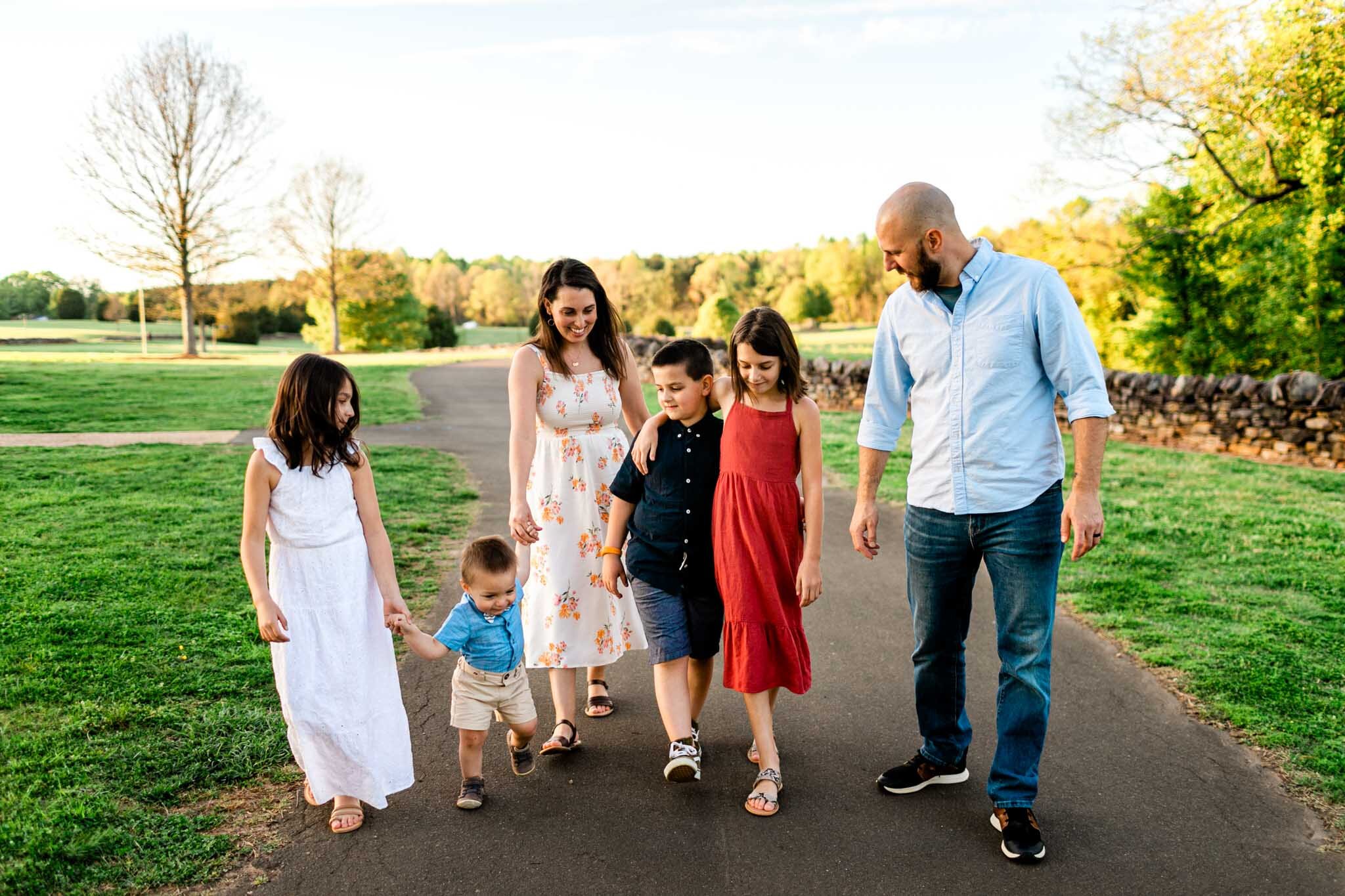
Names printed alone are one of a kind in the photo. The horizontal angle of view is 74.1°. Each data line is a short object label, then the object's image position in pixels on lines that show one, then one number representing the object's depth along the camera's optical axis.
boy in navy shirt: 3.46
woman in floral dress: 3.80
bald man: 2.97
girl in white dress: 3.11
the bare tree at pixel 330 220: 47.72
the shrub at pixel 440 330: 54.81
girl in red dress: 3.30
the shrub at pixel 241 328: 48.78
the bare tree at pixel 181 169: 32.78
